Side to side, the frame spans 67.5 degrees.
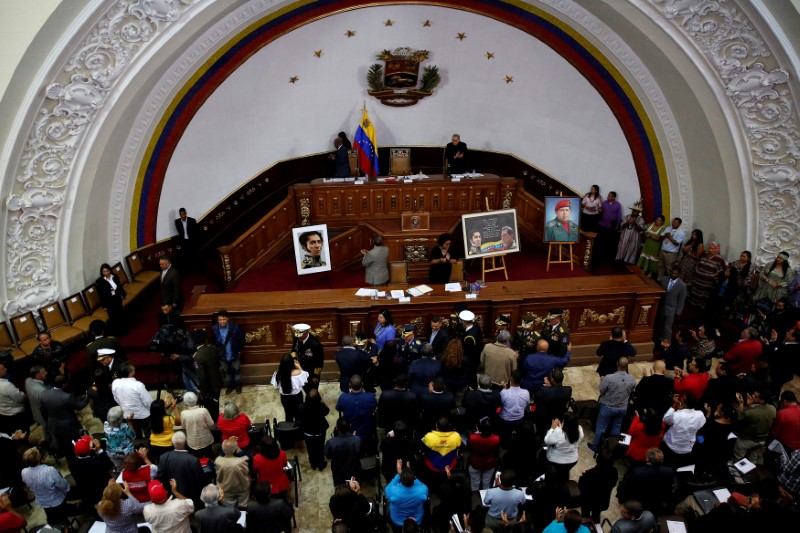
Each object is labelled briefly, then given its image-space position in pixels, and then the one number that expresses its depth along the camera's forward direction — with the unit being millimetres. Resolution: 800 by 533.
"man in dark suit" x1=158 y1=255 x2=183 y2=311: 9531
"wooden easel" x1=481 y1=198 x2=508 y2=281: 11006
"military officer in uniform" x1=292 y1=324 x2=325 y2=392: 7578
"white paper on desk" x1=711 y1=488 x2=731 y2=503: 6008
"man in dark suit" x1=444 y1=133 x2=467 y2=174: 12773
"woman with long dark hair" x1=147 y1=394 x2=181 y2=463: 6039
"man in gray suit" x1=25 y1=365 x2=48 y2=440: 6777
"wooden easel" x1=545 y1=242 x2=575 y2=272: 11492
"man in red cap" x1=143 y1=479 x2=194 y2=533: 5039
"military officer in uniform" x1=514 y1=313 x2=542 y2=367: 7676
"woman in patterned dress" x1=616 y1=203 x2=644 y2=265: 11719
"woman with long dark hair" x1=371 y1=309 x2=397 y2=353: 7766
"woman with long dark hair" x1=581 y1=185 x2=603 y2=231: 12344
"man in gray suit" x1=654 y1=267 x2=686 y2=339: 9172
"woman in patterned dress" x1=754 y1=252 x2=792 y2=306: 9422
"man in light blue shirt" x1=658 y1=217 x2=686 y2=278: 11016
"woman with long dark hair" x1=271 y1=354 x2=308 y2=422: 7035
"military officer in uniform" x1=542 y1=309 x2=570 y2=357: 7434
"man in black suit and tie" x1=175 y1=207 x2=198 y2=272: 11740
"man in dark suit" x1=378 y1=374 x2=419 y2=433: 6395
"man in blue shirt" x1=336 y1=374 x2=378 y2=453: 6431
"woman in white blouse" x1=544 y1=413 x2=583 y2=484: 5828
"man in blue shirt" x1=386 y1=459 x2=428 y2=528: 5230
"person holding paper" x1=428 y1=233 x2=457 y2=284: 10091
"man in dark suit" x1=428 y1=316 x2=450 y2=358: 7706
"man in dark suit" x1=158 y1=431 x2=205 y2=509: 5629
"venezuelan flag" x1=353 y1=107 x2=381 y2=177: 12820
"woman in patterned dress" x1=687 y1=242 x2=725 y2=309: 10258
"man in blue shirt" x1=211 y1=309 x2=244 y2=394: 8064
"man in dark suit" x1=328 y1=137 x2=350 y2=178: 12514
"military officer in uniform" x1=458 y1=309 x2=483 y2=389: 7570
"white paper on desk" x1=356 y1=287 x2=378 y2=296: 8938
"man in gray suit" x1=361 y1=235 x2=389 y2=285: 10000
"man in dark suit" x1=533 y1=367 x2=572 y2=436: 6434
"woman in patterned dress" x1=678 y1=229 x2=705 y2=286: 10781
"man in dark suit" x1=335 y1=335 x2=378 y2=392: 7324
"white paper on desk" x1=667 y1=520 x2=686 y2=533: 5449
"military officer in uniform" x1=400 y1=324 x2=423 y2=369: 7586
